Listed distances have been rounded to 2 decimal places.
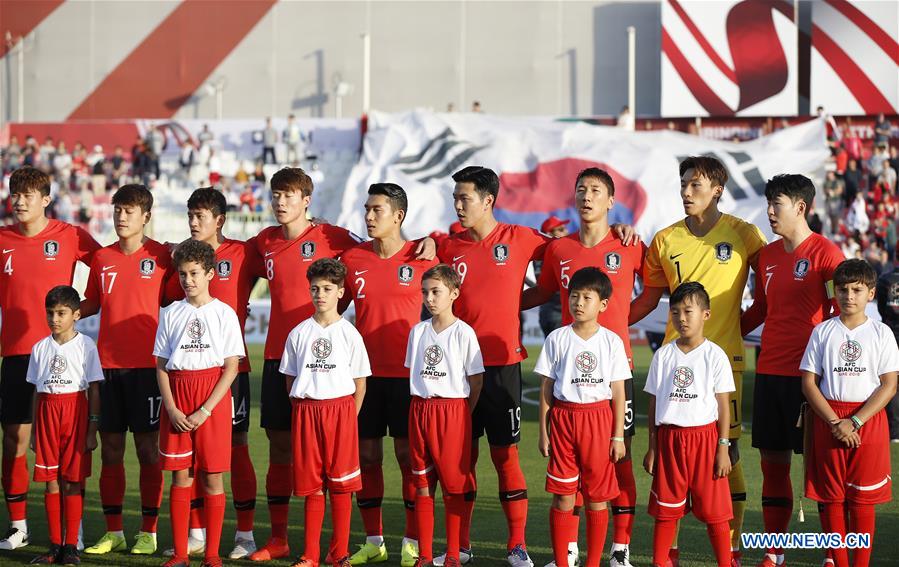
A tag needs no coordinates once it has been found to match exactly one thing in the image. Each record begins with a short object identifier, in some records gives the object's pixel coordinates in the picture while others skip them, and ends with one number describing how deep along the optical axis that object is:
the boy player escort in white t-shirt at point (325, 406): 12.63
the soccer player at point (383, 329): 13.44
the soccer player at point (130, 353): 13.75
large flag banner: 45.94
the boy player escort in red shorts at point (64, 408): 13.44
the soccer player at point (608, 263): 12.95
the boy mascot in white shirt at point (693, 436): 11.84
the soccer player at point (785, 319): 12.49
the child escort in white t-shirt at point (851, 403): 11.81
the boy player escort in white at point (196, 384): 12.80
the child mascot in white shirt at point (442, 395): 12.66
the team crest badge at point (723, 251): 13.00
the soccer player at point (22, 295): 14.24
